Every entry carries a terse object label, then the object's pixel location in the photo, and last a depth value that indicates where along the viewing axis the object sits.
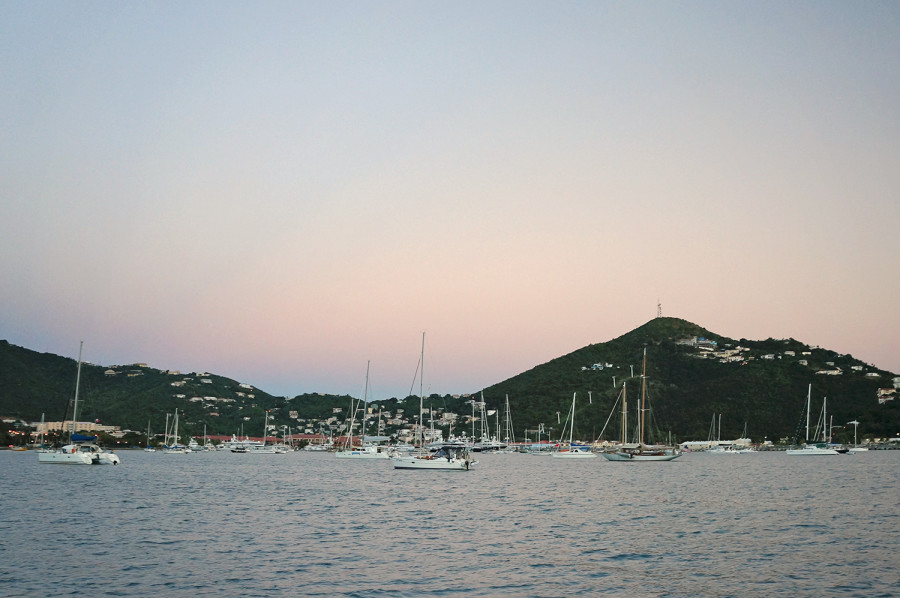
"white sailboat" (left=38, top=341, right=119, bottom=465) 97.06
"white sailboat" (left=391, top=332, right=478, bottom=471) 95.88
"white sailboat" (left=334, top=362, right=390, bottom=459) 159.75
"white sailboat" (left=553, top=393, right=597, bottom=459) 154.50
